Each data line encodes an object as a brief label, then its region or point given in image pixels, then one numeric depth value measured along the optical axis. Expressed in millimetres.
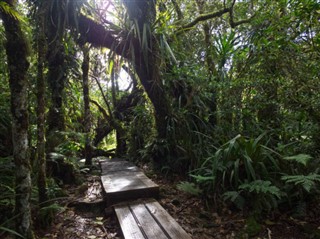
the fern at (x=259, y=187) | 2554
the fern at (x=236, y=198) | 2882
